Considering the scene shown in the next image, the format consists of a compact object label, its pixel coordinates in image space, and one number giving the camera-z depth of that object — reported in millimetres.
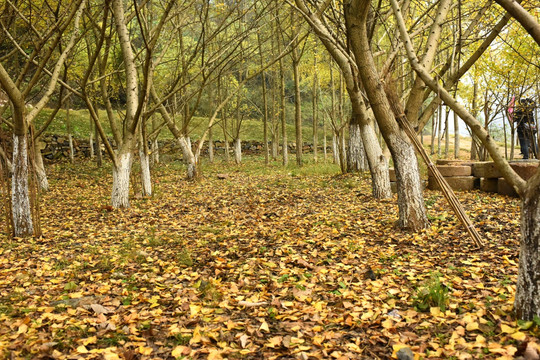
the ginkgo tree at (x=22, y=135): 5875
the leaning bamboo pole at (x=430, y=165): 4884
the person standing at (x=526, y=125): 10859
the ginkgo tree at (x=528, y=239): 2668
